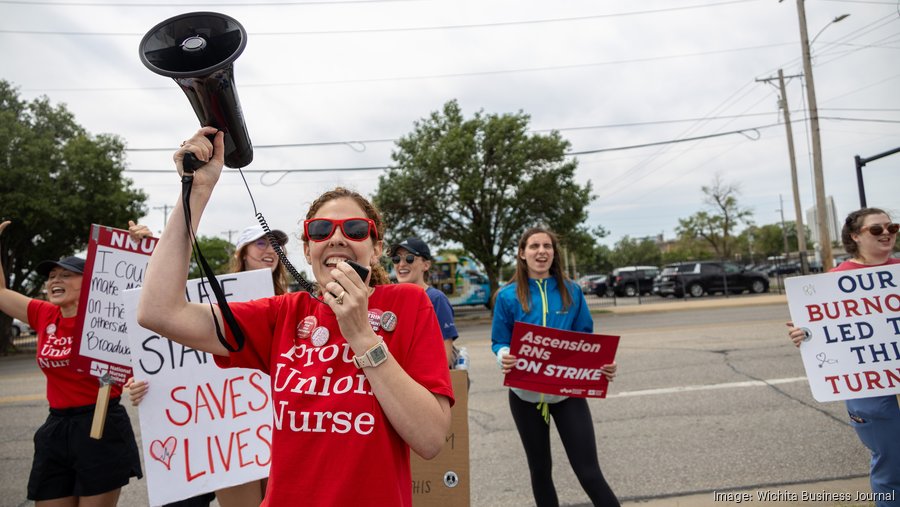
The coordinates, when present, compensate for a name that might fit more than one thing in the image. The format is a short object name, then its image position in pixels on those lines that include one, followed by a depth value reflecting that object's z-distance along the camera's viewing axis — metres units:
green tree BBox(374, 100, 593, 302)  23.38
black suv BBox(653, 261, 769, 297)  26.83
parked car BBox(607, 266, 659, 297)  31.36
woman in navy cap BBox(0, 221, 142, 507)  3.07
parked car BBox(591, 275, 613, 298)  34.16
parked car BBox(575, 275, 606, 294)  38.17
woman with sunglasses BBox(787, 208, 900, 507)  2.87
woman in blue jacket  3.17
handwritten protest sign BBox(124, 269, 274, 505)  2.81
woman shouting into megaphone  1.48
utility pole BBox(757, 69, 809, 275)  24.41
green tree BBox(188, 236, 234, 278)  69.37
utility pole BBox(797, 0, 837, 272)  19.70
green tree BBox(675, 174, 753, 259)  53.03
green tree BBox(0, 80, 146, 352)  18.00
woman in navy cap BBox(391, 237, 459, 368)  4.51
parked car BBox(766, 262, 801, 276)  33.13
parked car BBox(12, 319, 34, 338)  32.56
